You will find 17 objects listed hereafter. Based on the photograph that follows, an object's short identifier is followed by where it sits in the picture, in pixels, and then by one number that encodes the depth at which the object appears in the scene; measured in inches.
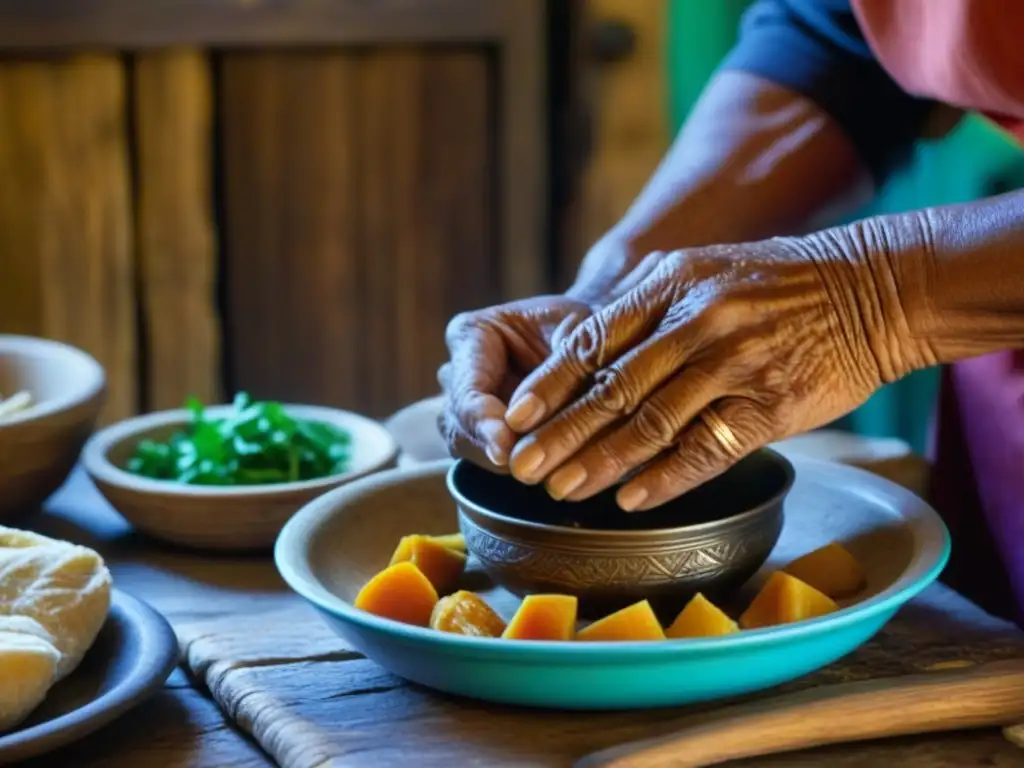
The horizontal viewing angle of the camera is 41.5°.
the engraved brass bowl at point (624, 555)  36.8
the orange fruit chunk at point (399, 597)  37.7
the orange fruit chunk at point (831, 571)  40.5
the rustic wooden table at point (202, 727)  34.4
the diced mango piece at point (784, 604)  36.9
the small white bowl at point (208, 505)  47.9
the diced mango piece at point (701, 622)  35.2
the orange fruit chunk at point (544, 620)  35.2
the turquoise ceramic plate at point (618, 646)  33.1
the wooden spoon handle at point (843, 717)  32.9
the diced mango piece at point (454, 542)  44.3
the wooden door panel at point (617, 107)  99.0
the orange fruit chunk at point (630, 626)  34.9
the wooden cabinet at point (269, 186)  93.3
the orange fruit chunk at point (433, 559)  41.9
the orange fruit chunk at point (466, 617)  36.0
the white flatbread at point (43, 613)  33.0
